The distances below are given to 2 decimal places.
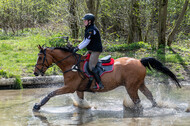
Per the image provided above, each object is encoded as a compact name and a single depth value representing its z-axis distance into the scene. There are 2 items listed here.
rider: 13.34
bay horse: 13.73
